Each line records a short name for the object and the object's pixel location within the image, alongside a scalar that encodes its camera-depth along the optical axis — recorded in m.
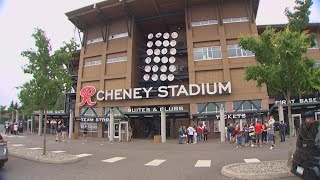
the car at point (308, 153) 6.82
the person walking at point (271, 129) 20.08
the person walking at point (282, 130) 22.94
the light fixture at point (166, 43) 40.81
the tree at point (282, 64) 11.48
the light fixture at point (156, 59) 40.44
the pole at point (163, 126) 31.30
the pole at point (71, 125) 39.30
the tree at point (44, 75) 16.50
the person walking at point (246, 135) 21.79
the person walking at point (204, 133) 30.48
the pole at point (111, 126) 33.56
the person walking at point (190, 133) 27.27
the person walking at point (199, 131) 29.45
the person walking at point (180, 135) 27.75
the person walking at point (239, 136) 21.09
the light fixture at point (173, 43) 40.56
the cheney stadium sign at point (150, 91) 35.66
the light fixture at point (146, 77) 40.16
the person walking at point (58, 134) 29.33
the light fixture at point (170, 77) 39.28
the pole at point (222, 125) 28.67
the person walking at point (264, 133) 20.81
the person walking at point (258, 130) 20.16
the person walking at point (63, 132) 29.72
